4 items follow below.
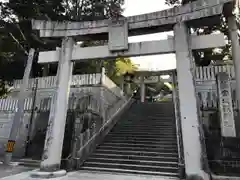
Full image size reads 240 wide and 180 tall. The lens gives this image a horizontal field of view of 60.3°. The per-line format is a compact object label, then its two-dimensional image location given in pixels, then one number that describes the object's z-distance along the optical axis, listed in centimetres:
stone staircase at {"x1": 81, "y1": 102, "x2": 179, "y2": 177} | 700
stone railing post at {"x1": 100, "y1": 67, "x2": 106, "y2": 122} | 1112
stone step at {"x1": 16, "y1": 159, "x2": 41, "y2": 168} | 855
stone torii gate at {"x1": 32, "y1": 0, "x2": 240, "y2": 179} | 620
